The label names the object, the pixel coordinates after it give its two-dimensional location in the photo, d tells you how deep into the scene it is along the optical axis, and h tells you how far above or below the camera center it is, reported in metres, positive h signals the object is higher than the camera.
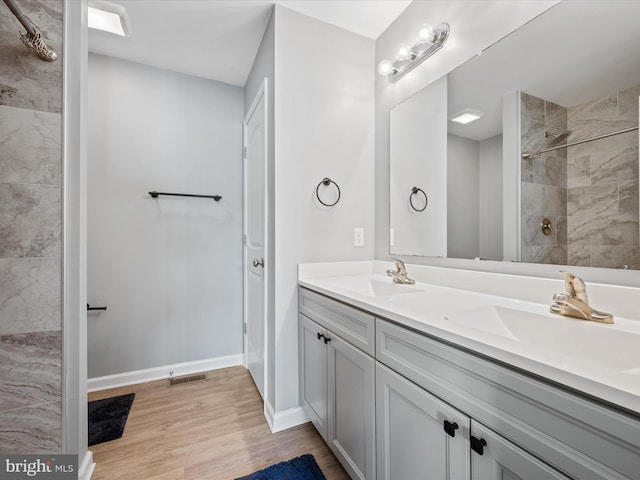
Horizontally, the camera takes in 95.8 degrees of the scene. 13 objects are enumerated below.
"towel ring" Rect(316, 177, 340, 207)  1.80 +0.35
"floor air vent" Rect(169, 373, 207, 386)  2.27 -1.12
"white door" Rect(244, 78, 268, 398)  1.95 +0.02
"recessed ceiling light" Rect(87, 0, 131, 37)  1.64 +1.34
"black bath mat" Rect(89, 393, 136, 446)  1.67 -1.13
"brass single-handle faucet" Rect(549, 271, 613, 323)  0.86 -0.20
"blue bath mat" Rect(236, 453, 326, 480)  1.32 -1.09
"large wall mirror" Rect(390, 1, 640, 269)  0.91 +0.37
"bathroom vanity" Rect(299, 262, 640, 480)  0.51 -0.36
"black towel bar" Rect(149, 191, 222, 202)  2.28 +0.37
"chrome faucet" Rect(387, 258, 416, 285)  1.58 -0.20
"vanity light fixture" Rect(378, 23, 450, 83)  1.51 +1.06
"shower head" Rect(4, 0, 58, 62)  0.98 +0.75
